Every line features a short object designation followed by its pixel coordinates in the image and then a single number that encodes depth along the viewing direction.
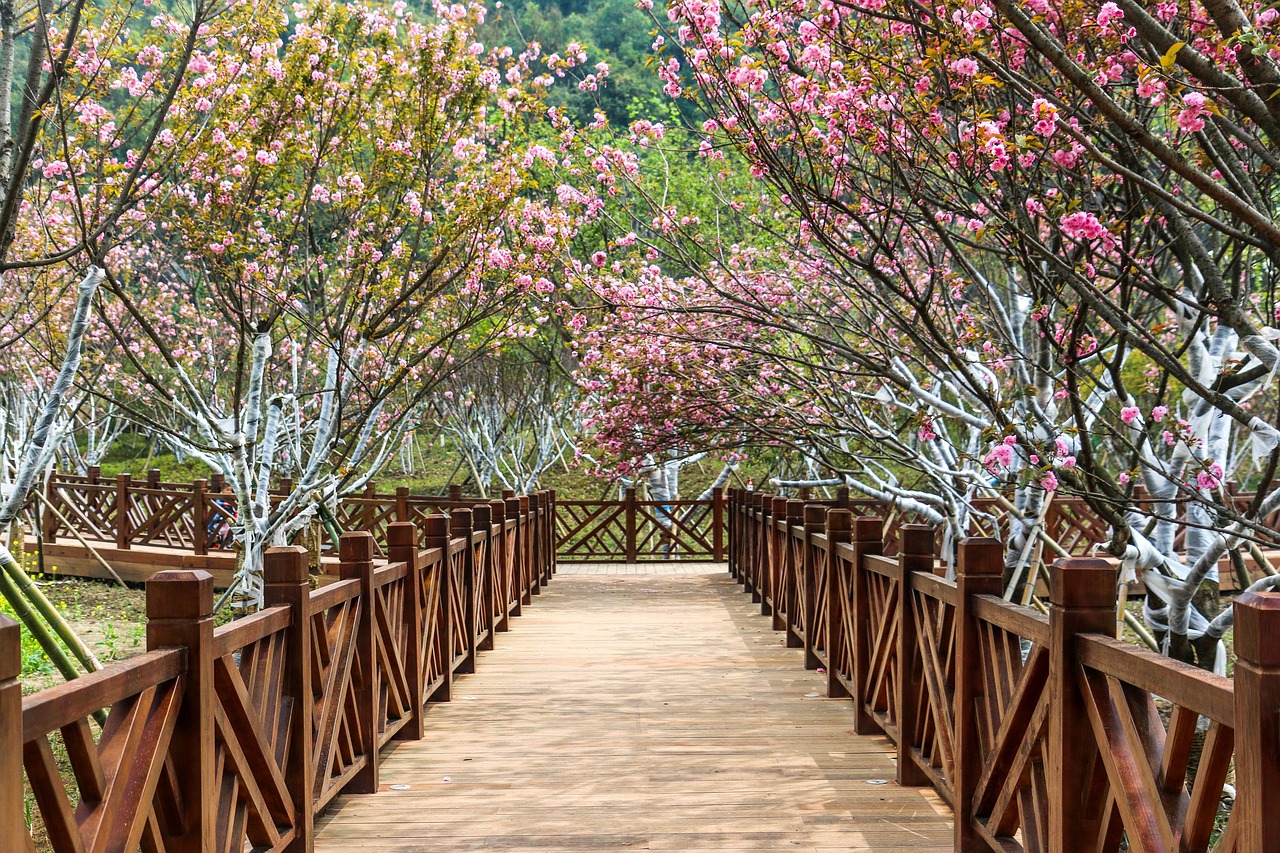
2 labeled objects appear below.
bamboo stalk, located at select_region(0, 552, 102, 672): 4.60
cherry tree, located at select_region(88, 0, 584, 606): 7.71
